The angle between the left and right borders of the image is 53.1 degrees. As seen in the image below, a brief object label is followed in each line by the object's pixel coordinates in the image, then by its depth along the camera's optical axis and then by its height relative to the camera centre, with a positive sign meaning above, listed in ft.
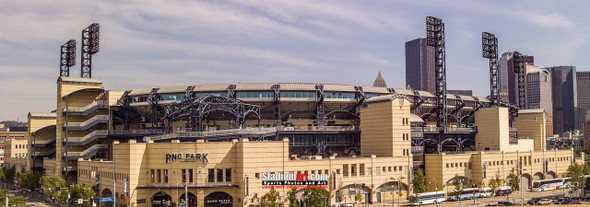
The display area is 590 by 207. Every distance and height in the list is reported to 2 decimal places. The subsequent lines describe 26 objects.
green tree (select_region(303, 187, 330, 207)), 337.31 -36.64
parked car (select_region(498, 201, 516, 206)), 400.26 -47.97
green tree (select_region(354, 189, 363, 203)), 381.46 -41.00
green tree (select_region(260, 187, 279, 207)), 324.39 -36.25
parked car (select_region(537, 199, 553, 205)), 402.50 -48.02
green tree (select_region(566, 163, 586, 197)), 465.47 -36.17
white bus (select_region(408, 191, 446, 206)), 397.19 -44.66
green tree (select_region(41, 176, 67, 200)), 408.05 -35.70
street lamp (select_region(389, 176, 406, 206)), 414.82 -33.08
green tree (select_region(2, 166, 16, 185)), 580.30 -38.71
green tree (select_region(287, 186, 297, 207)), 329.36 -35.80
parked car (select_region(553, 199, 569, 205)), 405.37 -48.38
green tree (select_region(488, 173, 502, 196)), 449.48 -38.45
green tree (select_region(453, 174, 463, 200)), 414.62 -40.06
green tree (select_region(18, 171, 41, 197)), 490.08 -38.55
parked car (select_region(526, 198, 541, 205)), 405.06 -48.21
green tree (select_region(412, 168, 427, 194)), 412.32 -34.85
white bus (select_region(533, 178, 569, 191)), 507.30 -45.12
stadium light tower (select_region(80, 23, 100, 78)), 549.13 +85.21
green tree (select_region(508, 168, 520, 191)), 467.93 -38.46
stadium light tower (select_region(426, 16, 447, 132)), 555.69 +68.44
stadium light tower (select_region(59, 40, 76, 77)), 591.37 +78.56
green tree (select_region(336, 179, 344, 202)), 374.75 -39.10
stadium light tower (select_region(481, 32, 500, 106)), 613.52 +83.13
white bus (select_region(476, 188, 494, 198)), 451.44 -45.99
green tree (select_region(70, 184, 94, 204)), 364.09 -35.42
